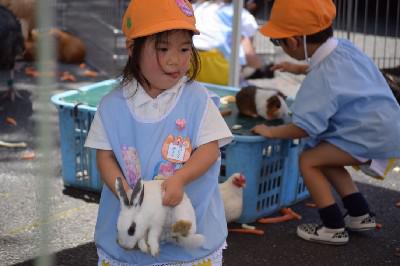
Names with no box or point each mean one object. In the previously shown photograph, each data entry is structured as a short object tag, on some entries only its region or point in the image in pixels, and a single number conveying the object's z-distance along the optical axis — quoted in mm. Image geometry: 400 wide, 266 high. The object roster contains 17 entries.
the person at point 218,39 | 7457
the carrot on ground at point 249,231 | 4779
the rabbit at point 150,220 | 2759
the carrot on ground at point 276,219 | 4964
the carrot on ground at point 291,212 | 5079
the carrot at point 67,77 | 9047
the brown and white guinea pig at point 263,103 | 5214
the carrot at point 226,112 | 5335
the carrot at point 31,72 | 9002
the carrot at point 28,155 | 6119
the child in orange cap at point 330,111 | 4513
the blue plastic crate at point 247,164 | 4832
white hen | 4658
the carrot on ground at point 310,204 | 5332
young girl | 2933
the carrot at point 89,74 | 9275
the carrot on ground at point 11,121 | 7102
